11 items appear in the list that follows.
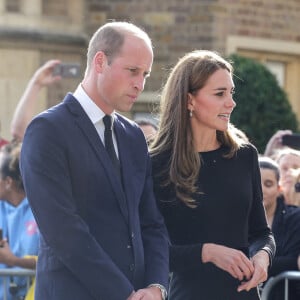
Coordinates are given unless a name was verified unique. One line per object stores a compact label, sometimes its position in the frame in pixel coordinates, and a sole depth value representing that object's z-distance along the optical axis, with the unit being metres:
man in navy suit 7.46
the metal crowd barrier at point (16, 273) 11.68
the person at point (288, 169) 13.15
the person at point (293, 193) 13.10
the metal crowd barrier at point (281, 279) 11.37
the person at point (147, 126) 13.91
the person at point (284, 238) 11.67
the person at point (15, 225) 11.88
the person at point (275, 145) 16.23
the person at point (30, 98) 16.14
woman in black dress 8.70
